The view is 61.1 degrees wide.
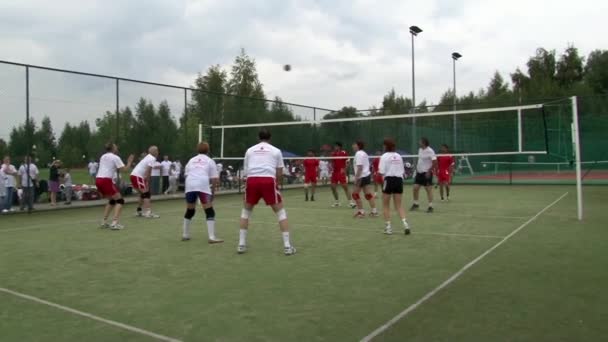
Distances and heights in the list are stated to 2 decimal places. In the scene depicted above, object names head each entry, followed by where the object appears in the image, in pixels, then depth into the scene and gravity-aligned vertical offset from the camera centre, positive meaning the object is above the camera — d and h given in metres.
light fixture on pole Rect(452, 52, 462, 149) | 25.41 +2.19
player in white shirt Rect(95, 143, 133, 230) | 10.79 +0.01
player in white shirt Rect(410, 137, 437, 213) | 13.64 +0.30
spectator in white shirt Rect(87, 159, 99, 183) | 19.05 +0.61
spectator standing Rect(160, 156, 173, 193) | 20.55 +0.60
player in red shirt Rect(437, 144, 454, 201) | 16.55 +0.23
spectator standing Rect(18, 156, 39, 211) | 15.27 +0.06
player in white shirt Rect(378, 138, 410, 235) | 9.45 -0.01
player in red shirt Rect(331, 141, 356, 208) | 15.22 +0.27
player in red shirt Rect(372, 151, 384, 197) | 18.42 +0.41
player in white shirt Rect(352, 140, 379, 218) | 12.25 +0.04
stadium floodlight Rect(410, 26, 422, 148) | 26.26 +6.49
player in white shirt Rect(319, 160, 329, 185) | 26.34 +0.52
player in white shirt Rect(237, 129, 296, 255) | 7.61 -0.02
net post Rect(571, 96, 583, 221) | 11.01 +0.59
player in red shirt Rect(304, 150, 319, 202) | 17.69 +0.29
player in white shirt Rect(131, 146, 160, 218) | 12.41 +0.12
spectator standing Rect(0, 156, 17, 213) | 14.77 +0.08
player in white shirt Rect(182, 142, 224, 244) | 8.86 -0.04
